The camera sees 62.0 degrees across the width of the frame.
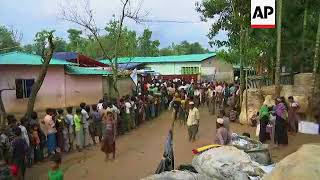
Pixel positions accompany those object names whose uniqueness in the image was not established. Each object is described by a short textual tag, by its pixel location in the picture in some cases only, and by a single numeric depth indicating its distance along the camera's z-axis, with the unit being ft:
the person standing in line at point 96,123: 25.86
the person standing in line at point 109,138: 22.22
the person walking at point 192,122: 26.29
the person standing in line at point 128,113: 31.68
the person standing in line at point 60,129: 23.01
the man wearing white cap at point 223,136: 18.82
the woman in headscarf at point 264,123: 25.50
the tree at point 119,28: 37.53
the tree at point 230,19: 35.86
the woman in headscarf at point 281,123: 24.68
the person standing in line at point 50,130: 22.36
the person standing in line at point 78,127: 24.41
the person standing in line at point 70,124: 23.91
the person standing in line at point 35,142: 20.84
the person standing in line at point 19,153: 18.02
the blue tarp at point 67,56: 50.29
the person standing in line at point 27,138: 19.63
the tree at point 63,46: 106.75
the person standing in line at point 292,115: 27.15
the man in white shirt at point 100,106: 27.10
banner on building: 78.00
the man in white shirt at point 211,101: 41.52
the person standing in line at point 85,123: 25.00
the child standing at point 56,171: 13.39
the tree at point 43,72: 23.19
